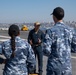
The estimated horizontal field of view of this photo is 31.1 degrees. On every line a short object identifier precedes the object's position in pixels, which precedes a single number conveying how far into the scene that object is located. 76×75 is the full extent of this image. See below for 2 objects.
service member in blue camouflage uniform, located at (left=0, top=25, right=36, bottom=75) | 2.34
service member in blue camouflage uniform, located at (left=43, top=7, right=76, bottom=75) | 2.33
